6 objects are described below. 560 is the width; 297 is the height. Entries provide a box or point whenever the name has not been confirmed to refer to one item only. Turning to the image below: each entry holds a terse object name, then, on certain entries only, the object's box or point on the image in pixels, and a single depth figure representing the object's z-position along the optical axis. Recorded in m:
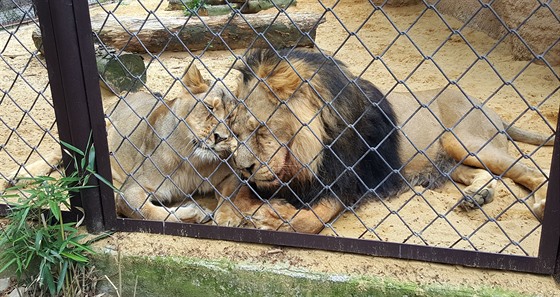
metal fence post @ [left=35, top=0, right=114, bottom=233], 2.70
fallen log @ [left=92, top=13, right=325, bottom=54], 6.61
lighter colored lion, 3.38
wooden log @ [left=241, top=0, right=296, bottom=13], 9.49
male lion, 3.11
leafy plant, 2.89
